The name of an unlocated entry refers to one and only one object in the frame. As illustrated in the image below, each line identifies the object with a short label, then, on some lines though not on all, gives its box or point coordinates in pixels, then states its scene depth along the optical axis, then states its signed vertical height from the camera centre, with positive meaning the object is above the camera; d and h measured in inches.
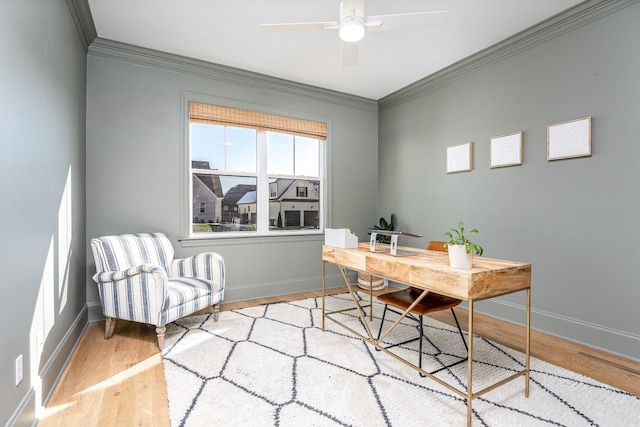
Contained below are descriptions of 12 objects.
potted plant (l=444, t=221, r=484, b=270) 67.2 -8.8
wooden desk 63.5 -14.5
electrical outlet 58.6 -29.3
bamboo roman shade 143.0 +42.6
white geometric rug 66.5 -42.3
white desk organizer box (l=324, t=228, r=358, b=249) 105.5 -9.7
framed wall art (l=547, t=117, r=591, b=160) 102.9 +23.7
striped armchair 99.8 -24.4
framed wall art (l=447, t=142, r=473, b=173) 140.3 +23.5
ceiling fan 77.5 +47.9
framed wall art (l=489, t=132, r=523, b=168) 121.8 +23.6
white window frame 140.4 +8.9
